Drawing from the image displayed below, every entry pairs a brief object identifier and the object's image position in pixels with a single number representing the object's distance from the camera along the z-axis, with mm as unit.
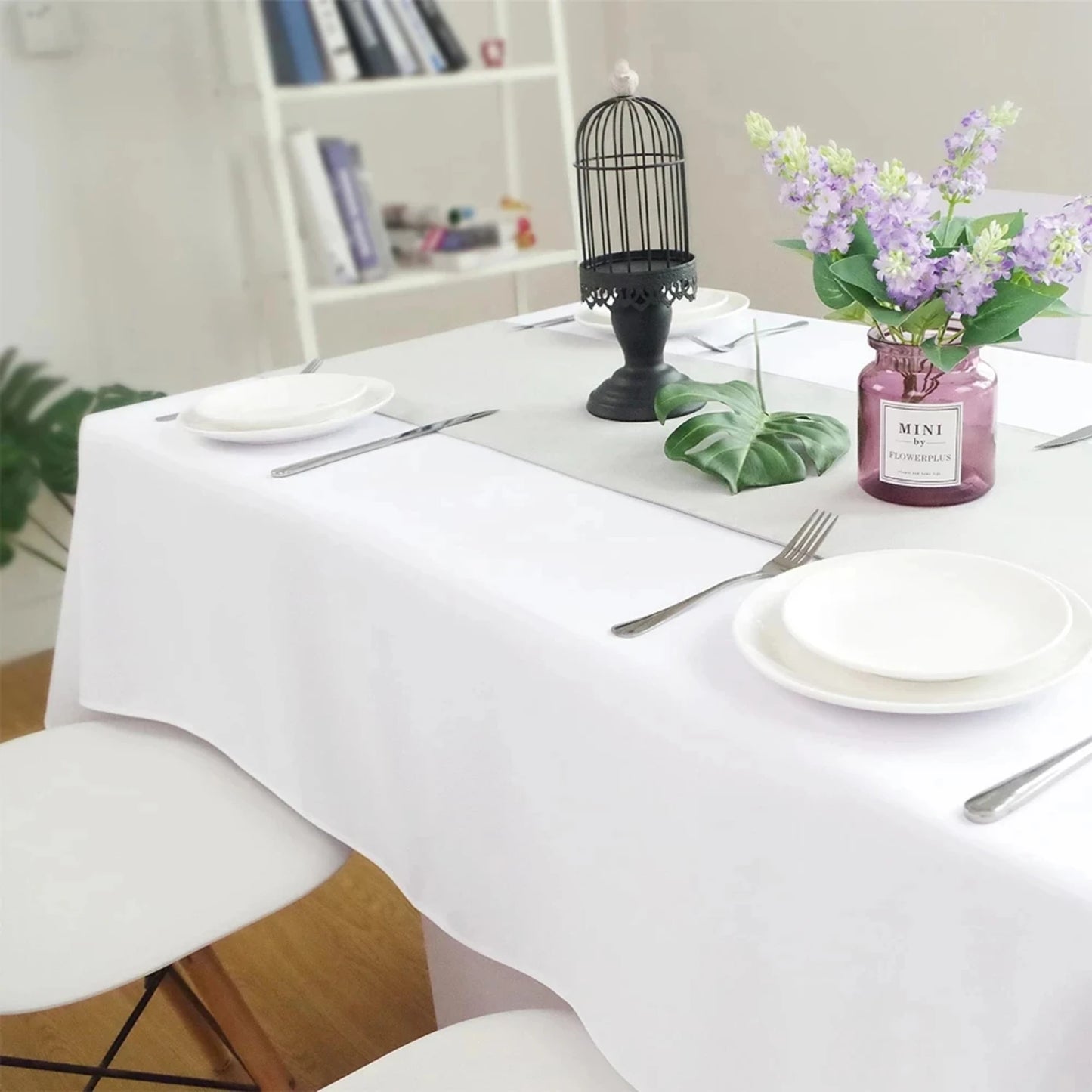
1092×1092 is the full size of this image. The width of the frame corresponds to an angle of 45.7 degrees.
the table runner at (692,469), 945
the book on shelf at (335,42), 2424
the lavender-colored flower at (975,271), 873
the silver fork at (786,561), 837
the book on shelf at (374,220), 2602
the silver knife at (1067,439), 1121
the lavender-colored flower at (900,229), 884
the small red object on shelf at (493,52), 2697
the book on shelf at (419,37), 2512
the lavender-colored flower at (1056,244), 875
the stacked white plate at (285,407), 1280
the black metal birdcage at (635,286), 1254
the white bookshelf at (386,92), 2381
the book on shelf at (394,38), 2480
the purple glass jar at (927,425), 962
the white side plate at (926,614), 729
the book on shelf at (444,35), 2555
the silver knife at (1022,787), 616
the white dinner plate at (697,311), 1572
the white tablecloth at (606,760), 627
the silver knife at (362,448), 1205
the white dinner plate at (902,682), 682
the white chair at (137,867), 1021
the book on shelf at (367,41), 2457
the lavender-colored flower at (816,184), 921
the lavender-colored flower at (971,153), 945
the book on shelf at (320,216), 2492
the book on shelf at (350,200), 2551
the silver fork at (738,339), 1524
